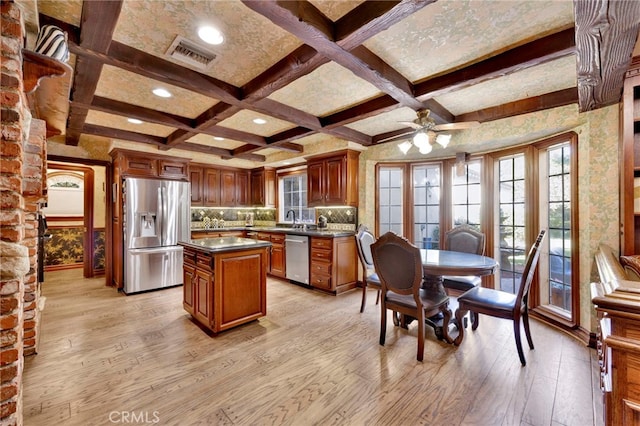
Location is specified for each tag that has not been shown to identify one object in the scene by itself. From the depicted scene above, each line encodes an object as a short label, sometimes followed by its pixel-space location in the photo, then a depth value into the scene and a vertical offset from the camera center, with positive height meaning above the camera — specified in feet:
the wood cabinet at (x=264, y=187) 20.18 +1.90
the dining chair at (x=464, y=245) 10.27 -1.38
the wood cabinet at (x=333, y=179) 14.81 +1.90
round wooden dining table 7.73 -1.58
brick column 3.77 -0.08
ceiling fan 8.79 +2.76
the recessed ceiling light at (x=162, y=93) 8.91 +4.01
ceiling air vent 6.36 +3.95
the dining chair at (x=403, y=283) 7.54 -2.07
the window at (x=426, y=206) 14.21 +0.33
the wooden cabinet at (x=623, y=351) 2.85 -1.49
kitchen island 8.96 -2.42
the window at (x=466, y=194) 13.00 +0.90
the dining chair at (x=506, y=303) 7.34 -2.59
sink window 18.99 +1.09
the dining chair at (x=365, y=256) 10.68 -1.87
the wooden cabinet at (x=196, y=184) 18.15 +1.93
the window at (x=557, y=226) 9.87 -0.54
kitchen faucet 19.57 -0.08
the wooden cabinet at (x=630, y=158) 6.48 +1.32
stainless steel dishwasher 14.97 -2.56
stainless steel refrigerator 13.99 -1.00
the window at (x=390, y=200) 15.10 +0.69
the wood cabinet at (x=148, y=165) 14.30 +2.66
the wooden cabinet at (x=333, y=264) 13.80 -2.69
